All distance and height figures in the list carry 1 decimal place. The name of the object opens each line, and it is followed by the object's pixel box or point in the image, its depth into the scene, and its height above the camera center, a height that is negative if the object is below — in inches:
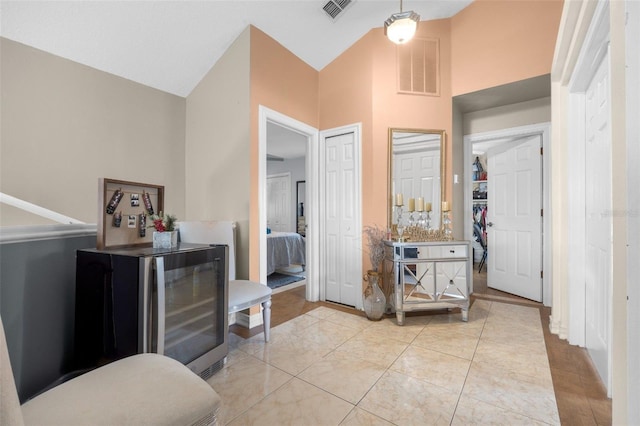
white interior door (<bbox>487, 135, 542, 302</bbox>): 131.7 -2.8
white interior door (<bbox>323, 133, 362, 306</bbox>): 126.3 -4.2
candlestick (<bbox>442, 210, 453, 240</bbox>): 119.2 -5.6
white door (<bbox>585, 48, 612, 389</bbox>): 66.3 -2.3
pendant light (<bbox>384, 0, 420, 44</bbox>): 94.3 +63.7
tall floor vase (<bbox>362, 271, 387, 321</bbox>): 109.5 -33.9
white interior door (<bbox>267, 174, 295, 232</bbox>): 287.3 +11.3
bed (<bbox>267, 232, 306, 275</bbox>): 172.7 -24.2
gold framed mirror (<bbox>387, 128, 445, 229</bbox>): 123.0 +17.2
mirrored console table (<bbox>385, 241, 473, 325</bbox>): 107.1 -24.7
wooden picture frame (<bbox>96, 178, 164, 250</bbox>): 58.2 +0.7
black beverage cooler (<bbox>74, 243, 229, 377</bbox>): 52.1 -18.1
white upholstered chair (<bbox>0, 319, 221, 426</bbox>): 31.0 -22.1
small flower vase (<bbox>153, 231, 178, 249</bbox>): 64.2 -5.8
